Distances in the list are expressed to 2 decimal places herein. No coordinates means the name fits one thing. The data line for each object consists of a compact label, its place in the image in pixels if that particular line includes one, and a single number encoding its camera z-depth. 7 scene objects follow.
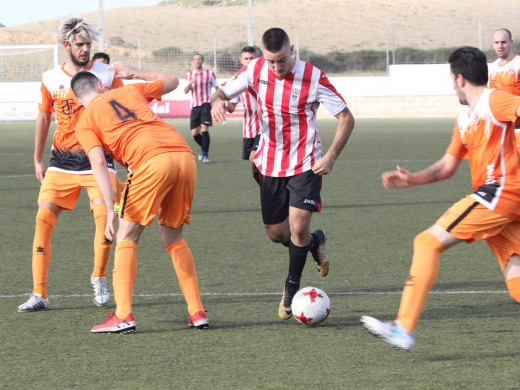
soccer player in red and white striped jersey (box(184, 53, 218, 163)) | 35.22
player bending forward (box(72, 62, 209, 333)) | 10.12
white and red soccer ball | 10.50
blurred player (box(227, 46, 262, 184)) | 20.42
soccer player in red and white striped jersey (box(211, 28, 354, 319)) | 11.34
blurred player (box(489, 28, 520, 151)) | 20.47
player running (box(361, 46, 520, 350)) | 8.75
